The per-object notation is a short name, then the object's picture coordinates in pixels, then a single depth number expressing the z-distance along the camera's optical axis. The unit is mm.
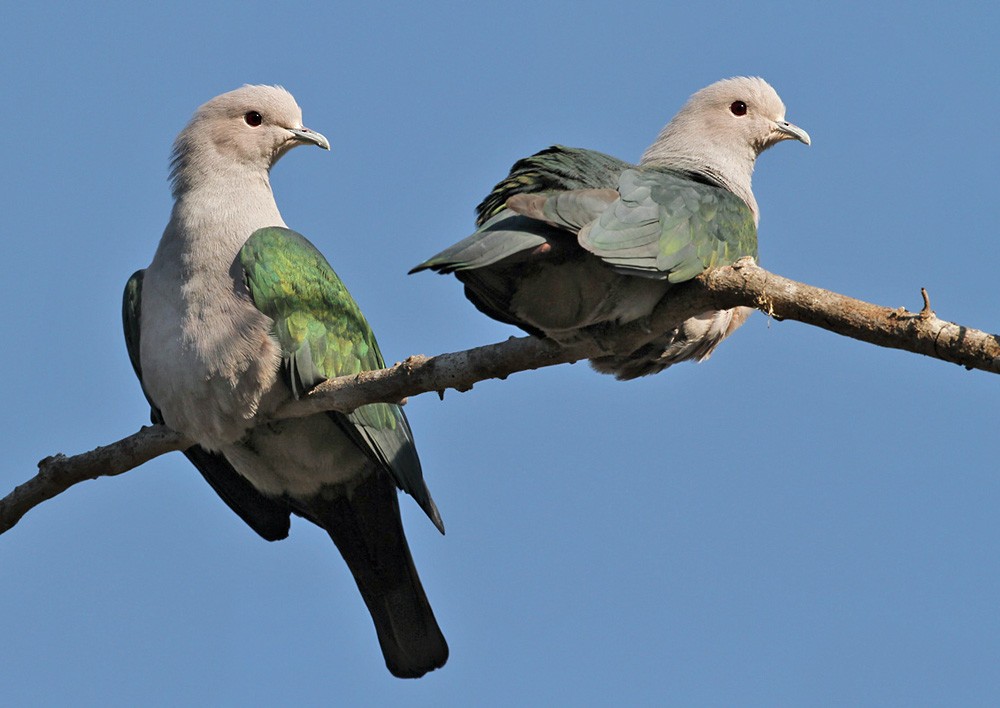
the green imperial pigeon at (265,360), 13859
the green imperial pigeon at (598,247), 10805
